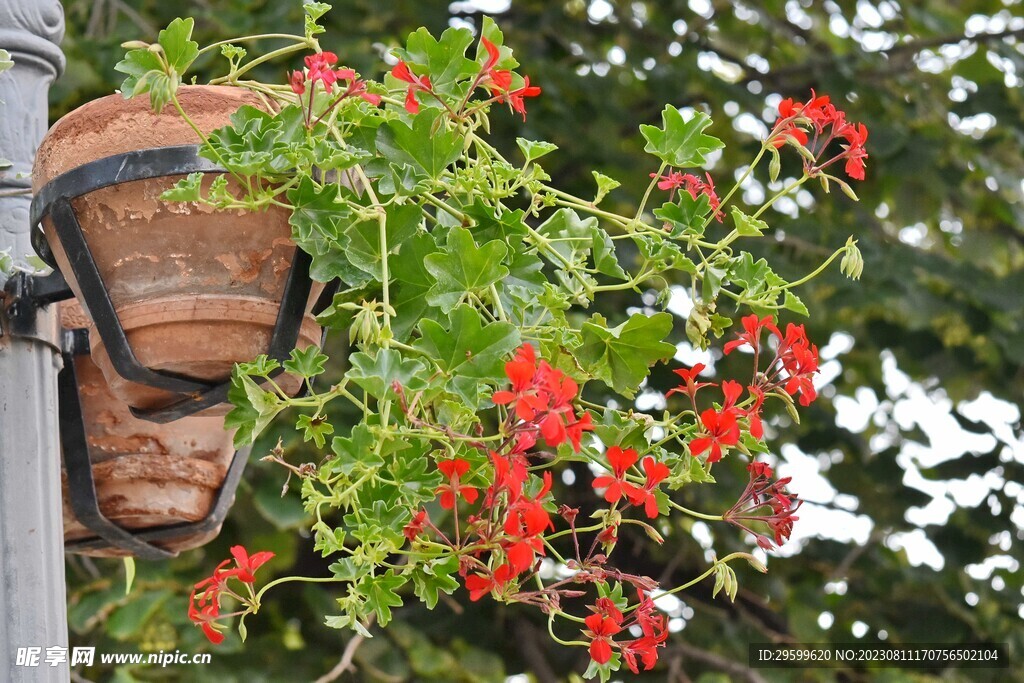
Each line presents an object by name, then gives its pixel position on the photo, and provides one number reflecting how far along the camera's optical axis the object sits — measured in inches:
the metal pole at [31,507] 169.9
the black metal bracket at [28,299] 172.8
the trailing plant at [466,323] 165.3
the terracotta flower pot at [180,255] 169.4
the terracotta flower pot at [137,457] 179.7
